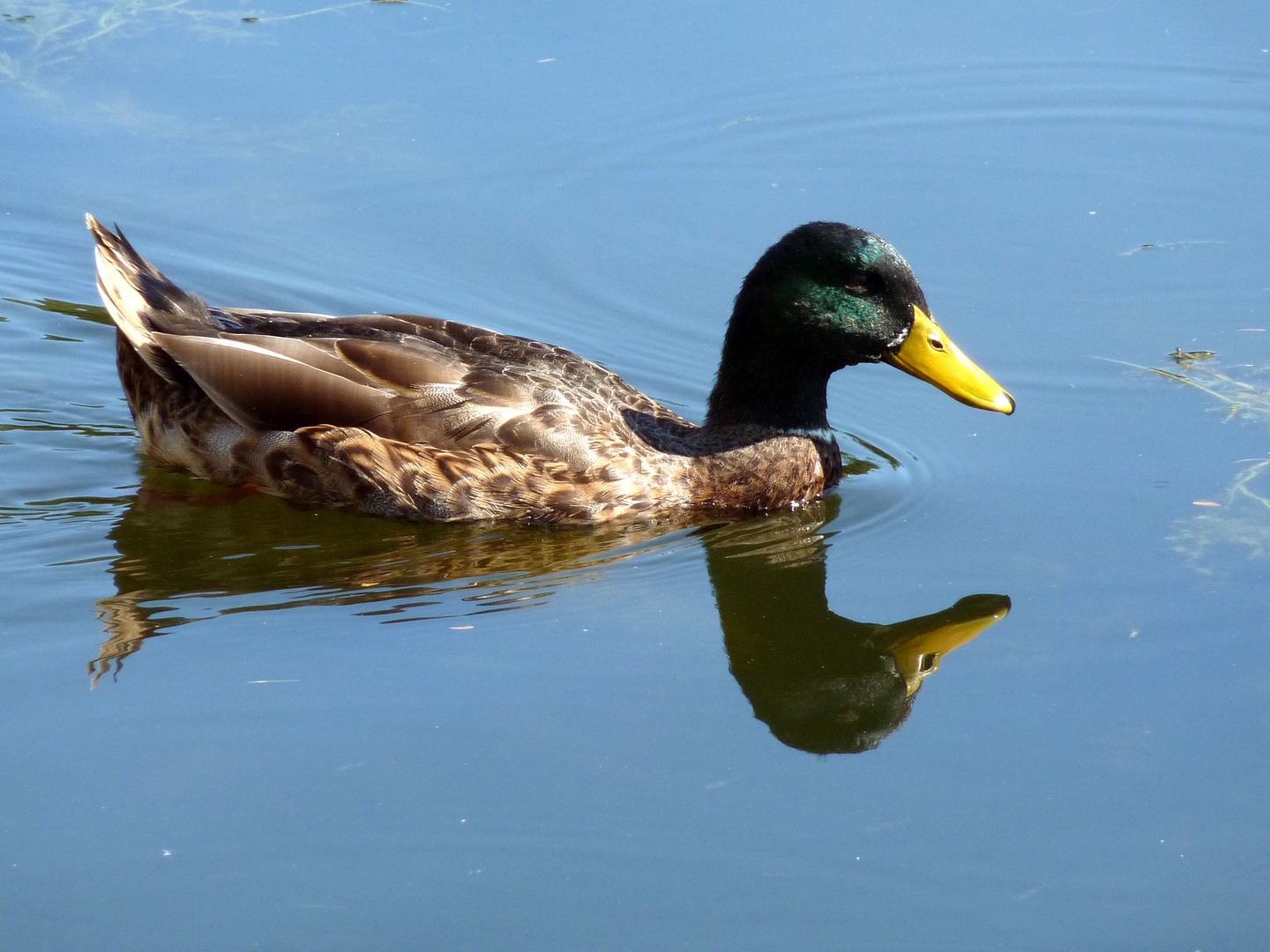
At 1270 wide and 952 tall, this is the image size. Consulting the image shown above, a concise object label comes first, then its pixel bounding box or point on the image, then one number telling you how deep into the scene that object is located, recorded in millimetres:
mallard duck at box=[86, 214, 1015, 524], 14922
